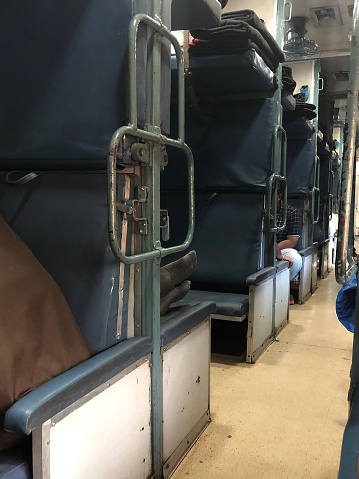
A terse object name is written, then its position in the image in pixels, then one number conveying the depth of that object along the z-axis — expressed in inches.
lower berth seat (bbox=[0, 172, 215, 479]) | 51.0
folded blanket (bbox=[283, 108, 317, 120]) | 190.2
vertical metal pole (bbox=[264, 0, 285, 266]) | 142.1
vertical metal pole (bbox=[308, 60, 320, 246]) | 223.3
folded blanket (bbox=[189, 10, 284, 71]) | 107.7
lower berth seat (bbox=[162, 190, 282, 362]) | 136.4
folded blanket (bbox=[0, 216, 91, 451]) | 45.9
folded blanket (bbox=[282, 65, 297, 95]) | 153.6
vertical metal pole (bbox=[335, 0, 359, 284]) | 47.1
